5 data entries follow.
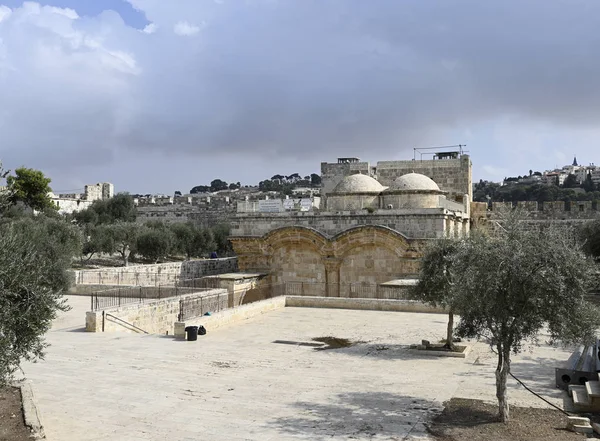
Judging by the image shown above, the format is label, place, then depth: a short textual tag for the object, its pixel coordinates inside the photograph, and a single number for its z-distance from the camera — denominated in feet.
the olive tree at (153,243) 124.67
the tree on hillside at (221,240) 149.79
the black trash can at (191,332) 44.20
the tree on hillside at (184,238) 138.82
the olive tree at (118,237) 122.11
